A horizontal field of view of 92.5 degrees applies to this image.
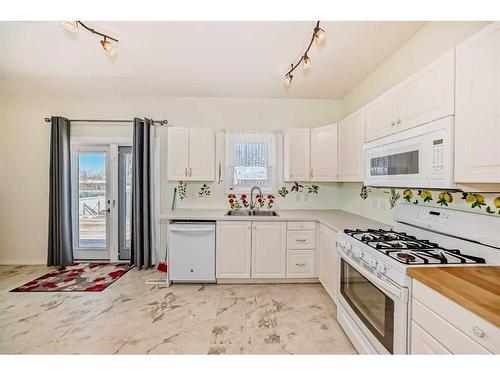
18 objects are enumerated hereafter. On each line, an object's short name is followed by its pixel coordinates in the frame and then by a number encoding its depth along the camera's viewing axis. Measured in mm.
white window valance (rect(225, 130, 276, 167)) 3740
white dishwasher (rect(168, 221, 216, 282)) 3037
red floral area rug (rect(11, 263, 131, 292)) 2971
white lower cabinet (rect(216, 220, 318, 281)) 3074
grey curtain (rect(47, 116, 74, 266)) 3594
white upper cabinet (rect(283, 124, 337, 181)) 3369
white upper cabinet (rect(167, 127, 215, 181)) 3398
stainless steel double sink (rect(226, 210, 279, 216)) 3518
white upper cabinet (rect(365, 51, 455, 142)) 1414
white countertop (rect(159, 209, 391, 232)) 2570
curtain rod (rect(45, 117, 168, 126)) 3693
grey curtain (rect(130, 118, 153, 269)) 3543
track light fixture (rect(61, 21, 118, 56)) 1972
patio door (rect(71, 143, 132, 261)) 3834
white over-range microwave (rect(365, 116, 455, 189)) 1403
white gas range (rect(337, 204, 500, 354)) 1331
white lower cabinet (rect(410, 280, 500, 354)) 875
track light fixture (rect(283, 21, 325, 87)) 1749
